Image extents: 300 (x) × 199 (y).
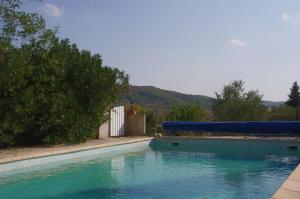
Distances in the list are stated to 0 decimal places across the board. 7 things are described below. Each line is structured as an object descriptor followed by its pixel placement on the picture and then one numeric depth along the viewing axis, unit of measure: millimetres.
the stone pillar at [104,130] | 17531
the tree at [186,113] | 21000
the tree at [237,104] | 26920
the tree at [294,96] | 46234
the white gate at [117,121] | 18203
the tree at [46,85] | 11445
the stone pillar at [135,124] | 19141
